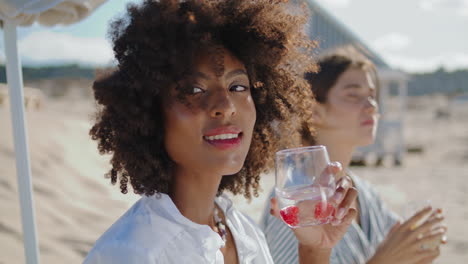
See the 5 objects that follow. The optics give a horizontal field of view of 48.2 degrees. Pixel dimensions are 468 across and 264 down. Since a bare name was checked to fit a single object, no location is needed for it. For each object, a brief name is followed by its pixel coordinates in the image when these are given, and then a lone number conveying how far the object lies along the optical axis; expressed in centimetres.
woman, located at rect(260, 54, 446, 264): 98
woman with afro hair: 65
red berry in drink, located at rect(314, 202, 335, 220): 68
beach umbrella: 82
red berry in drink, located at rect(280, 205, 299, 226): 68
